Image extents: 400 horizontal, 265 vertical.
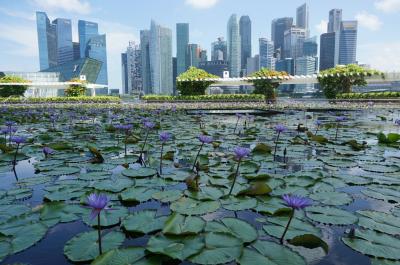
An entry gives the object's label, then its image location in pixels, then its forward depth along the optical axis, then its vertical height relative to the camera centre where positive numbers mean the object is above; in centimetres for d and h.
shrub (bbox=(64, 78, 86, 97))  3153 +64
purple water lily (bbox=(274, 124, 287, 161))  364 -38
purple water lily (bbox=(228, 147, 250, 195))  226 -42
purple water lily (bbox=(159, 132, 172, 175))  301 -40
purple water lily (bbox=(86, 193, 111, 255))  133 -48
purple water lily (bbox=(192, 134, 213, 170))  294 -42
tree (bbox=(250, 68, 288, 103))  2544 +111
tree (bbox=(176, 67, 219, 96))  2827 +125
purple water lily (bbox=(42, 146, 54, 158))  345 -62
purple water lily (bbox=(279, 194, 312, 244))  148 -53
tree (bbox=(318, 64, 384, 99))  2389 +143
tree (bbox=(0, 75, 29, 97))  3145 +79
